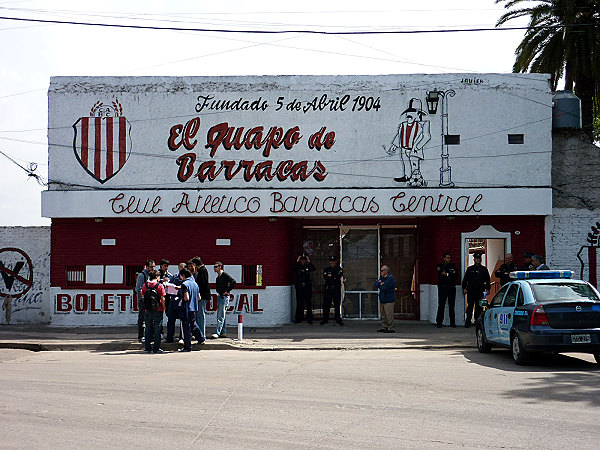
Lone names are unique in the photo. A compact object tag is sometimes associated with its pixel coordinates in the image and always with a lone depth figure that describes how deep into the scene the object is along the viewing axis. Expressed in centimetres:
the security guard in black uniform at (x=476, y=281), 1973
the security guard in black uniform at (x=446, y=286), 2012
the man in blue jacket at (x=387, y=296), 1922
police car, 1248
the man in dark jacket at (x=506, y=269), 1918
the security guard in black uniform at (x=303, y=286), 2091
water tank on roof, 2139
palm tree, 2558
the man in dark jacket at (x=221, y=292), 1783
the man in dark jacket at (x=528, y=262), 1863
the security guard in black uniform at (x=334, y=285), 2072
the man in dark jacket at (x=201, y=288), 1711
